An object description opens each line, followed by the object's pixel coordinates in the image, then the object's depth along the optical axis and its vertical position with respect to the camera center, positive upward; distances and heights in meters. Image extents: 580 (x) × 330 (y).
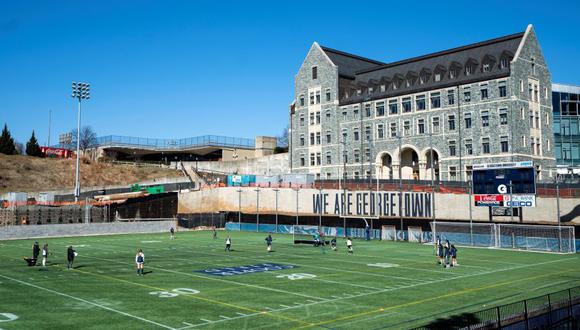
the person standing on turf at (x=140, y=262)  33.62 -3.23
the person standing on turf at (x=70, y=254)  36.34 -2.98
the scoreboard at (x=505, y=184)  51.84 +2.57
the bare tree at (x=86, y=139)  130.18 +18.69
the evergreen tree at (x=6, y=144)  116.74 +15.14
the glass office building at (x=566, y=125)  88.44 +14.23
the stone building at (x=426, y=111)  74.12 +15.58
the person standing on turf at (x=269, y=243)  48.74 -3.00
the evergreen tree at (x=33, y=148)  121.06 +14.58
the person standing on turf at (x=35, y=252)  39.06 -2.98
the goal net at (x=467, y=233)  54.25 -2.44
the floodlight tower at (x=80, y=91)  77.44 +17.81
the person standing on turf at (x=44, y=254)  38.25 -3.10
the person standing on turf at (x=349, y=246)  47.84 -3.24
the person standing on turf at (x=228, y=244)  49.63 -3.13
